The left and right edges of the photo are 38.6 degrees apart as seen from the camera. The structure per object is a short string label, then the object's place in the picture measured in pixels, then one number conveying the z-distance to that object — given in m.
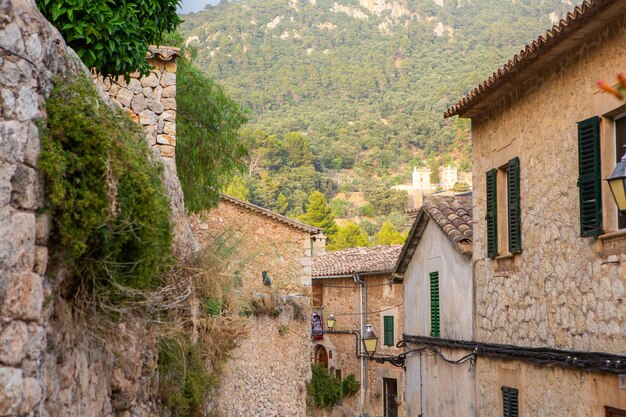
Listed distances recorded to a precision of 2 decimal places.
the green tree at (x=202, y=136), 17.59
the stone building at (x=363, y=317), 32.94
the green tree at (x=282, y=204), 80.96
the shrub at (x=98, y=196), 4.83
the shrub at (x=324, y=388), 25.72
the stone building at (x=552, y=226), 9.39
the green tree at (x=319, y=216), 69.50
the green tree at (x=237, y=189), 55.91
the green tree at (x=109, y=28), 7.43
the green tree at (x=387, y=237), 67.25
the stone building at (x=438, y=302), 15.20
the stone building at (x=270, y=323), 14.02
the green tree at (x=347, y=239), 65.38
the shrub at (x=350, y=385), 32.69
